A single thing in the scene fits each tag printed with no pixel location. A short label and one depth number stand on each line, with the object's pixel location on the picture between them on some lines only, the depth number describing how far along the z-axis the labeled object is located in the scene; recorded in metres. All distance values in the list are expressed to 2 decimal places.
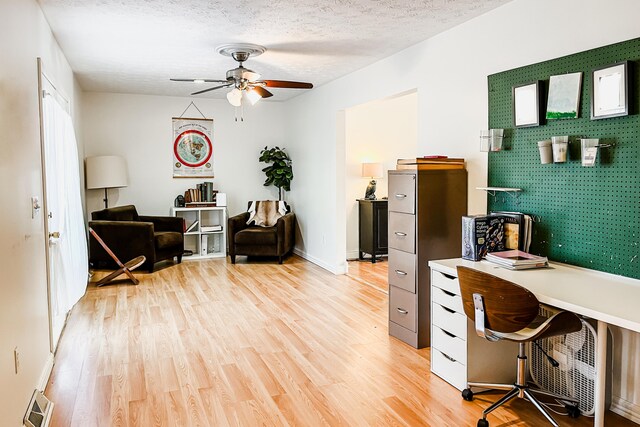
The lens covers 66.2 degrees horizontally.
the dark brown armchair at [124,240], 6.17
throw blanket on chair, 7.28
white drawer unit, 2.85
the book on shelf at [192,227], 7.44
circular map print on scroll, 7.58
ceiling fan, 4.53
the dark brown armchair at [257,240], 6.78
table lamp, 6.94
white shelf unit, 7.43
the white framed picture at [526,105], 3.01
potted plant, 7.78
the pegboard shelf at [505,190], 3.21
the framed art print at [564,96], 2.76
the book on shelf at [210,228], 7.43
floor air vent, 2.41
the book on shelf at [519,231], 3.07
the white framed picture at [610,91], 2.49
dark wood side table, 6.71
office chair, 2.29
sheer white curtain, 3.85
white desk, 1.99
